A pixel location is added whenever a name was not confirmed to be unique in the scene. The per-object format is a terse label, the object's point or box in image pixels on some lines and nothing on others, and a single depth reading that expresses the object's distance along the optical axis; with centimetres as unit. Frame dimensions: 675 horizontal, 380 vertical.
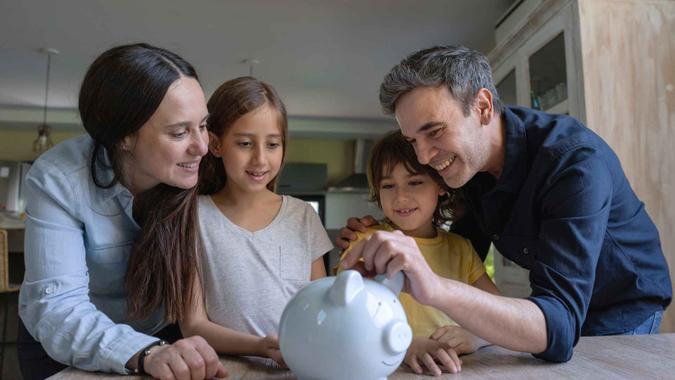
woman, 87
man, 83
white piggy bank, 56
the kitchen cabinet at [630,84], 188
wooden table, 68
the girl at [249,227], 110
